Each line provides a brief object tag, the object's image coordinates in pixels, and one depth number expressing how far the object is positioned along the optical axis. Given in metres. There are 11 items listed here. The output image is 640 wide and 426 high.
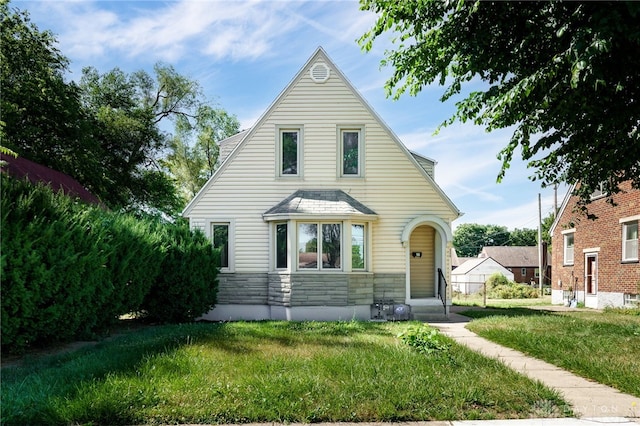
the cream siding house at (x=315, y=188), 14.98
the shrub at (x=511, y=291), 35.91
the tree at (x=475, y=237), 113.44
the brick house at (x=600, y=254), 19.12
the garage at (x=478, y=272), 54.91
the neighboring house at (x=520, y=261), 61.06
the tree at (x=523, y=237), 98.69
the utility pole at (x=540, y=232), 39.33
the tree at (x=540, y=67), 7.53
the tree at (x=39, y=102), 21.34
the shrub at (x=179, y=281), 12.77
